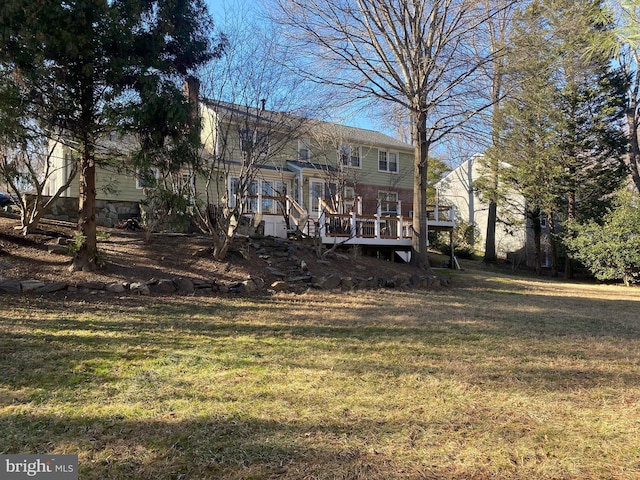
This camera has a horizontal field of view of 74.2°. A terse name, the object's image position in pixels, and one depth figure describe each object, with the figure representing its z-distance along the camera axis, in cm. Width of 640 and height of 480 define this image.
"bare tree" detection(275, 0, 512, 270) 1140
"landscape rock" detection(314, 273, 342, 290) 933
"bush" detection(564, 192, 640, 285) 1491
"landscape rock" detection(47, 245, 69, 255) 813
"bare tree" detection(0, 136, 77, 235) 774
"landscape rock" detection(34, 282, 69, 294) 662
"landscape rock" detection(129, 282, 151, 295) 727
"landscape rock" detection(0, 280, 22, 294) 644
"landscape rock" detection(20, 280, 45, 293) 655
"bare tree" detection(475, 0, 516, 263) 1128
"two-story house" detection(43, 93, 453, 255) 907
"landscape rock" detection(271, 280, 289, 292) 863
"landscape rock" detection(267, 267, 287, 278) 912
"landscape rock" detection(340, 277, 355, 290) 966
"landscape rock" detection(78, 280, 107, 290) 697
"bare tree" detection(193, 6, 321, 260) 894
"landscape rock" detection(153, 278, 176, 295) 759
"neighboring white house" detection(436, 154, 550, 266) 2140
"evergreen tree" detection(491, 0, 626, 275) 1728
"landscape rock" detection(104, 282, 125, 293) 711
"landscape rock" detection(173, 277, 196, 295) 780
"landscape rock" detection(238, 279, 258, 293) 825
